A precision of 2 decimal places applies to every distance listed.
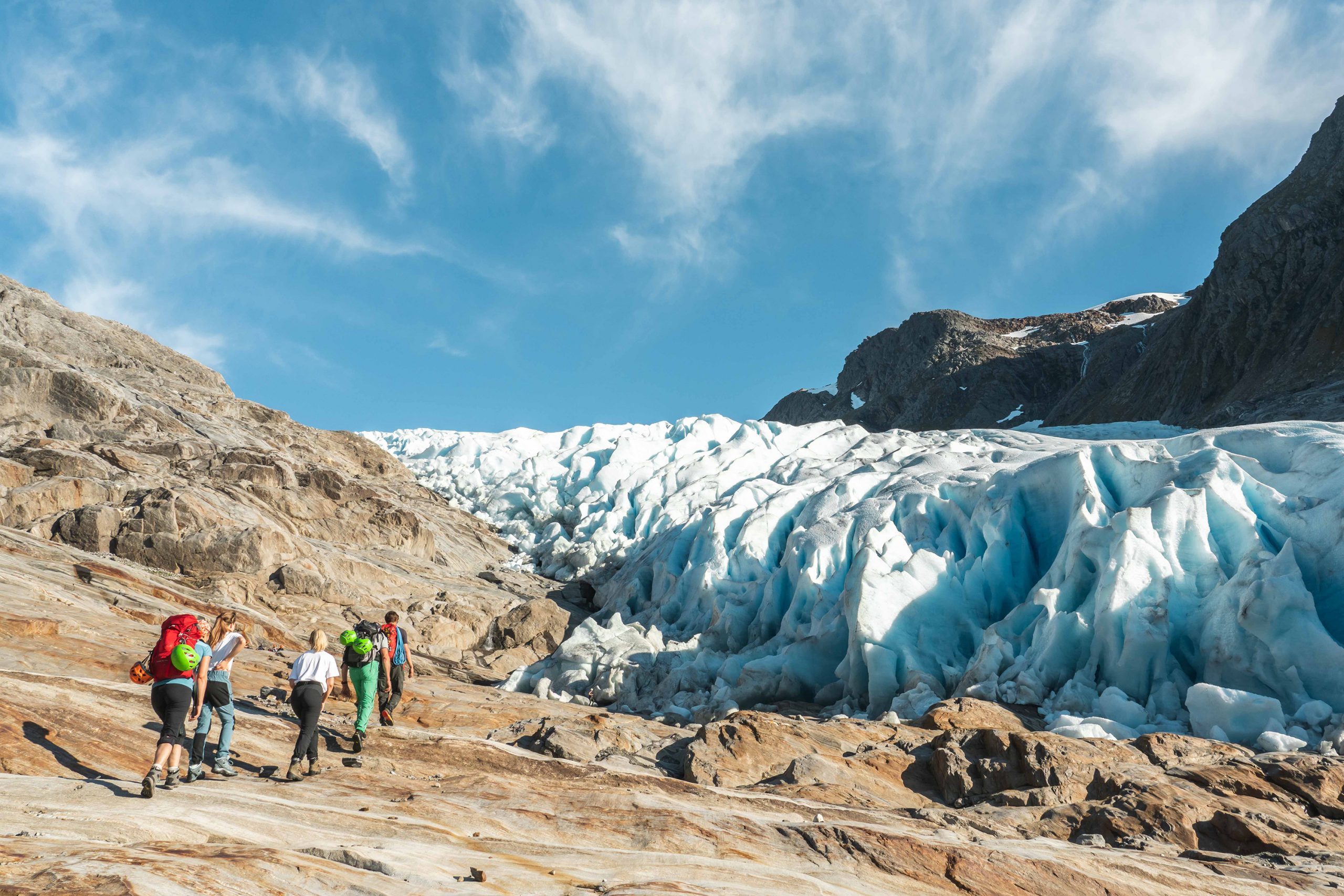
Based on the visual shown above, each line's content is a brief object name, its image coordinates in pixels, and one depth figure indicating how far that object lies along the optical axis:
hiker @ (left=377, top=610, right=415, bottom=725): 10.46
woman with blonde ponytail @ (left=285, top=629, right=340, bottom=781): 7.70
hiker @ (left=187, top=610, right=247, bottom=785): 7.29
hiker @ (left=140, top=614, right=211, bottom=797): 6.52
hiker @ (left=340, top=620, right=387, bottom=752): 9.06
